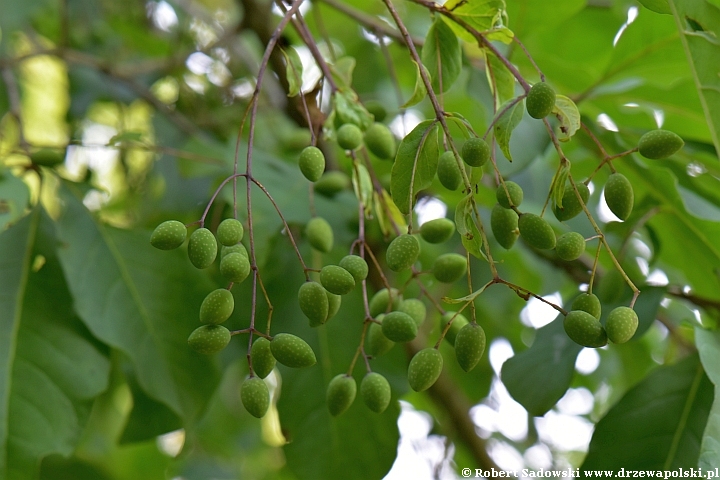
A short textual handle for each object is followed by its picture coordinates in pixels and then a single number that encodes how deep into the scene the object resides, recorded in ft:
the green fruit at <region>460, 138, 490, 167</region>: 2.51
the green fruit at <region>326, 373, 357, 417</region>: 2.63
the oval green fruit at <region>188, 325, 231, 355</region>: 2.55
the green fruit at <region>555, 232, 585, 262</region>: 2.53
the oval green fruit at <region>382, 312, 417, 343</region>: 2.58
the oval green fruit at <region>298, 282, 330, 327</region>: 2.56
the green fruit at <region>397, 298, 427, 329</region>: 2.66
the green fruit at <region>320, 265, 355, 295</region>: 2.55
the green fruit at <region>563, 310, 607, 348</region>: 2.52
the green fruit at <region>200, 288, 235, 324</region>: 2.54
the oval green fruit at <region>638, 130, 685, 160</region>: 2.58
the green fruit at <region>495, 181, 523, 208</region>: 2.56
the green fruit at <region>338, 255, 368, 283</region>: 2.58
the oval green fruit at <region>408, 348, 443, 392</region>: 2.56
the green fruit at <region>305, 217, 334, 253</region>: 2.80
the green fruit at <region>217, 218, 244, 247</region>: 2.53
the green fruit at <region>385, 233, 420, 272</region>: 2.55
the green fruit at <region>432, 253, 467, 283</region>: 2.69
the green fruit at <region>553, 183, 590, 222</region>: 2.56
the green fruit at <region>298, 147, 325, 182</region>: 2.60
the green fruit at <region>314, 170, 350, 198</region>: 3.05
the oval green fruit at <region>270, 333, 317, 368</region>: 2.54
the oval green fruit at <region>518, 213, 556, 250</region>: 2.55
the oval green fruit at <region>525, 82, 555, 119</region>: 2.52
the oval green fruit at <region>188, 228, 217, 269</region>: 2.53
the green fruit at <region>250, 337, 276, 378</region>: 2.56
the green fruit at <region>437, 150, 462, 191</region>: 2.55
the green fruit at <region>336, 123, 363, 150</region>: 2.66
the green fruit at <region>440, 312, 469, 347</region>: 2.69
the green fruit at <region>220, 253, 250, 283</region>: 2.51
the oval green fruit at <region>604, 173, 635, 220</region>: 2.59
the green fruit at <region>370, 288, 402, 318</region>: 2.71
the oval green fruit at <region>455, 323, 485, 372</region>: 2.54
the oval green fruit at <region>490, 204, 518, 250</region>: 2.58
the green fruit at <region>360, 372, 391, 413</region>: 2.61
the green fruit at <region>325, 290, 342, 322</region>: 2.61
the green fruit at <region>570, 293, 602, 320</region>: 2.55
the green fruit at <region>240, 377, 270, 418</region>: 2.56
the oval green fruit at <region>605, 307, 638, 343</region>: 2.52
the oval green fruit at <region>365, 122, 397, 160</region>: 2.76
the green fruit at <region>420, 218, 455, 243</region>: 2.69
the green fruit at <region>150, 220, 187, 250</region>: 2.54
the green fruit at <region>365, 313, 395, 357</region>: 2.67
